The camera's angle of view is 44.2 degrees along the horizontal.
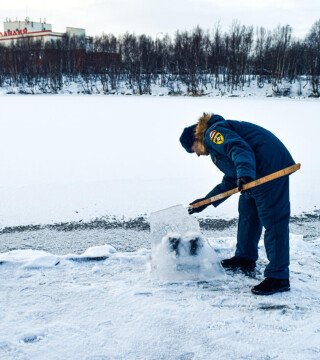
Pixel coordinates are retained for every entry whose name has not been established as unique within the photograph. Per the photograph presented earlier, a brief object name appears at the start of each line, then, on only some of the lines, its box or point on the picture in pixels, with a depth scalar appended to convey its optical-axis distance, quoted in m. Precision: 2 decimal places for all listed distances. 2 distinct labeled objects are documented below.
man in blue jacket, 2.29
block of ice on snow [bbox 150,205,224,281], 2.76
